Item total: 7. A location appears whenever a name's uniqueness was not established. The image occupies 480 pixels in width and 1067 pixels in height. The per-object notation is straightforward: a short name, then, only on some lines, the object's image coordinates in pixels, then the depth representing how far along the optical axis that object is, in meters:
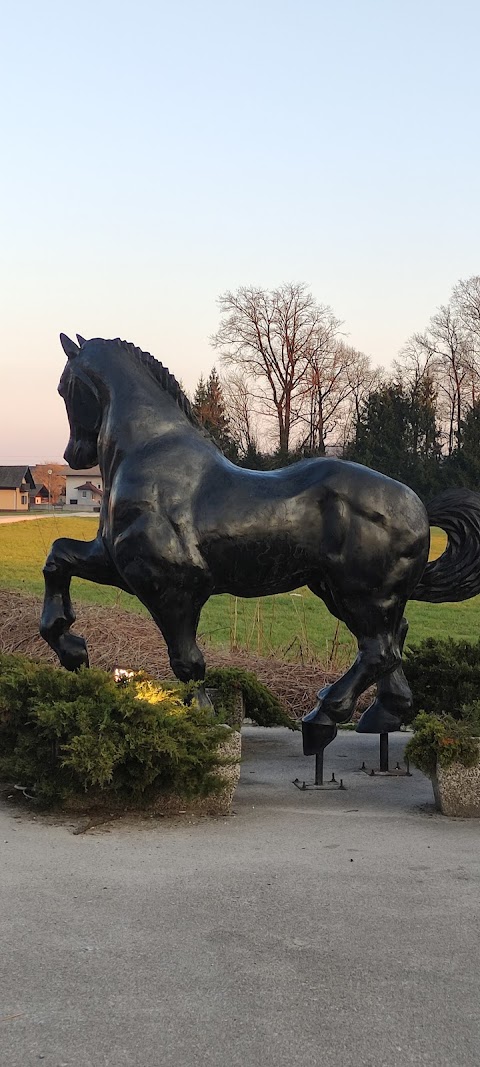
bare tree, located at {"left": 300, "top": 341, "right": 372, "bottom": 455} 41.75
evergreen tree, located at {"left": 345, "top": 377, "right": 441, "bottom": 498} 38.78
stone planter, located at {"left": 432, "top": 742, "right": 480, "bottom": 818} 4.13
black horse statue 4.44
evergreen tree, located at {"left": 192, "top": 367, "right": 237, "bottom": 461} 39.03
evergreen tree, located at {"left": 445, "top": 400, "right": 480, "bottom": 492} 37.50
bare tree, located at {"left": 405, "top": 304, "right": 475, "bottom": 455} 44.66
